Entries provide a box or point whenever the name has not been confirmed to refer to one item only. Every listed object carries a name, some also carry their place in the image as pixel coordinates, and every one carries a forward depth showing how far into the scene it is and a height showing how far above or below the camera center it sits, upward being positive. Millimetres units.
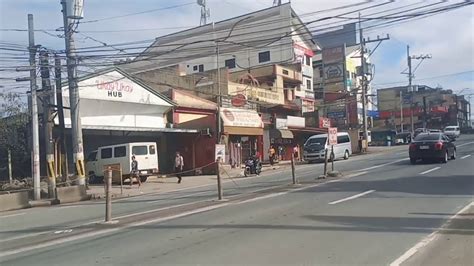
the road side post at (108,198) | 12281 -1002
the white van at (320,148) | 38688 -281
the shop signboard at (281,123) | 44562 +1956
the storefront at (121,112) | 29188 +2418
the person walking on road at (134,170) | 27703 -886
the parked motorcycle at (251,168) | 30859 -1167
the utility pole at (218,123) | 16234 +1710
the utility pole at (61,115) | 22094 +1820
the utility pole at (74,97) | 22125 +2508
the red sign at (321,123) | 55094 +2255
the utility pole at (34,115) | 20969 +1693
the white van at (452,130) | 63491 +1108
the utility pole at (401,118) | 85875 +3711
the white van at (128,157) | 28281 -219
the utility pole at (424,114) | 82375 +4109
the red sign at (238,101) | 41812 +3697
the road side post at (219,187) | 16172 -1159
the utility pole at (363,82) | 50588 +6078
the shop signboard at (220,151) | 21525 -79
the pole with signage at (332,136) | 24381 +368
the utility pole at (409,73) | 79788 +10056
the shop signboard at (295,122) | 47181 +2170
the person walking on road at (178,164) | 30428 -743
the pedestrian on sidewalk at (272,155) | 39441 -647
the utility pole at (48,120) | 21511 +1576
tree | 28984 +830
